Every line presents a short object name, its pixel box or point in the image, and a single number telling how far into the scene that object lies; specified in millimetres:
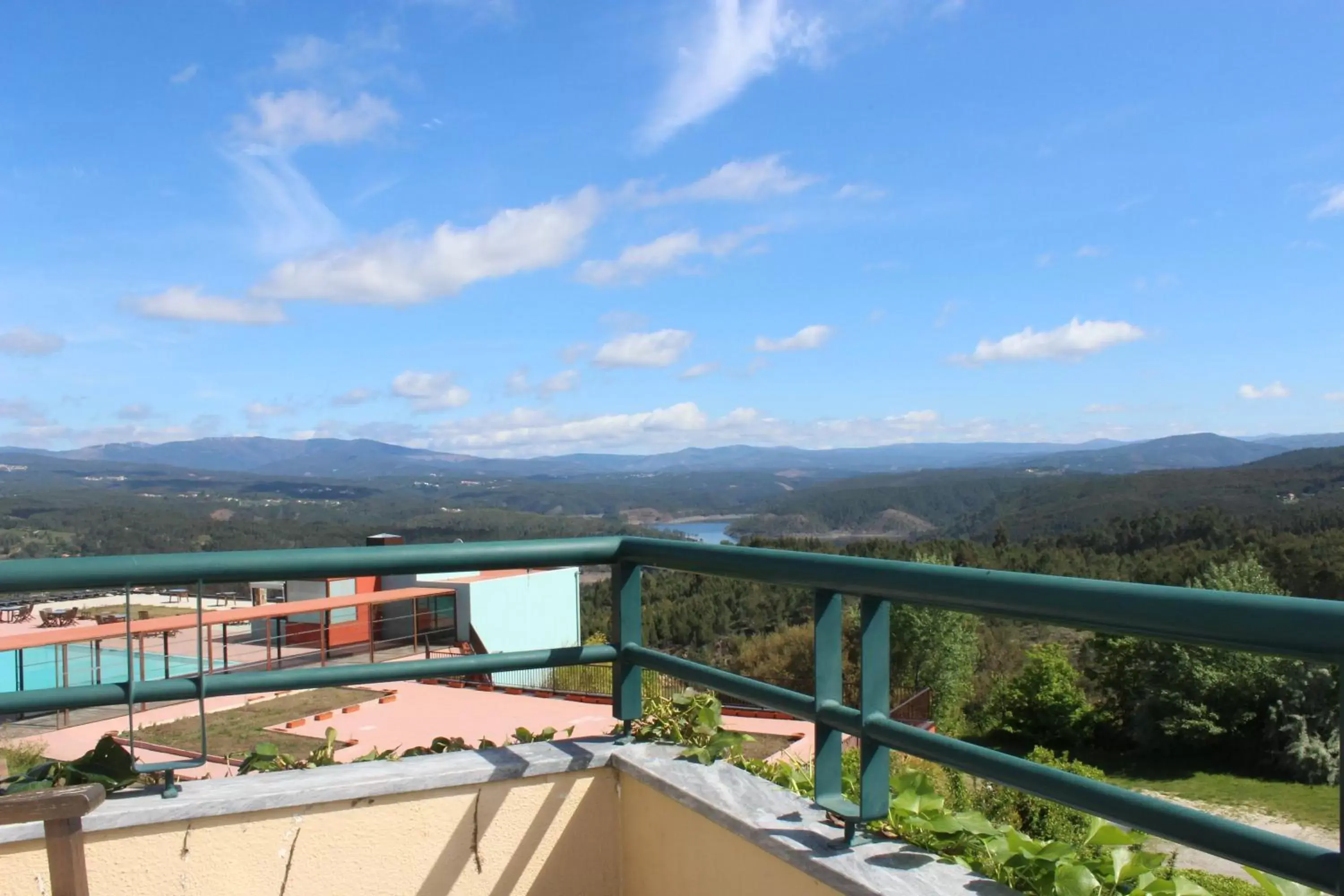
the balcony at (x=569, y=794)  1537
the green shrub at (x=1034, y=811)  3643
